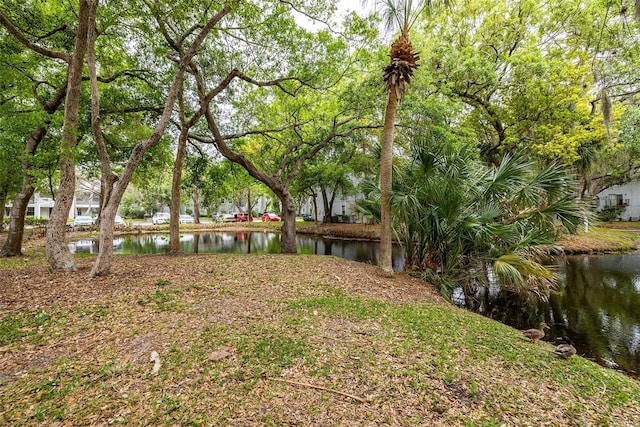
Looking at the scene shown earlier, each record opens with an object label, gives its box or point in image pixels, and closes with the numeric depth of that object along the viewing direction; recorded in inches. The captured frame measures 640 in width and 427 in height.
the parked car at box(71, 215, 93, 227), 865.5
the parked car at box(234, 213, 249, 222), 1344.7
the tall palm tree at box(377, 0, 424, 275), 259.9
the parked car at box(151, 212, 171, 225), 1135.6
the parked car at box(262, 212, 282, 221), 1346.0
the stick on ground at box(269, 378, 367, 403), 105.3
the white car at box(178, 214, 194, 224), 1153.2
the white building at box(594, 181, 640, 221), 941.8
